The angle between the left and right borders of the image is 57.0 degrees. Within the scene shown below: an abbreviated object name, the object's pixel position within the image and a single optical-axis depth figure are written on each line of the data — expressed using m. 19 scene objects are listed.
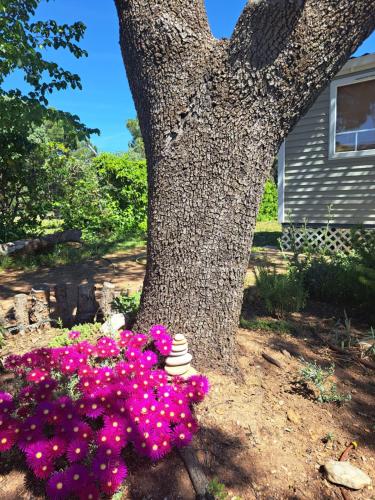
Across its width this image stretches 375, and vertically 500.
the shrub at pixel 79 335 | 2.81
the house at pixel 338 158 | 7.43
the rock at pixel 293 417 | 2.03
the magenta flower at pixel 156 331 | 2.26
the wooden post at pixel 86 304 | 3.33
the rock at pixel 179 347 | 2.16
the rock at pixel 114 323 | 2.78
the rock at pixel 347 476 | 1.61
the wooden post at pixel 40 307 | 3.35
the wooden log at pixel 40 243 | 7.30
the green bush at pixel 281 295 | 3.59
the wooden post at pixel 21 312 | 3.23
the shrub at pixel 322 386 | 2.17
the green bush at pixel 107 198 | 9.86
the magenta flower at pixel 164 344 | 2.16
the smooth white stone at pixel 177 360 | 2.15
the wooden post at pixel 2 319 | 3.23
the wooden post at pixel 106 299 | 3.26
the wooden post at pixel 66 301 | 3.30
